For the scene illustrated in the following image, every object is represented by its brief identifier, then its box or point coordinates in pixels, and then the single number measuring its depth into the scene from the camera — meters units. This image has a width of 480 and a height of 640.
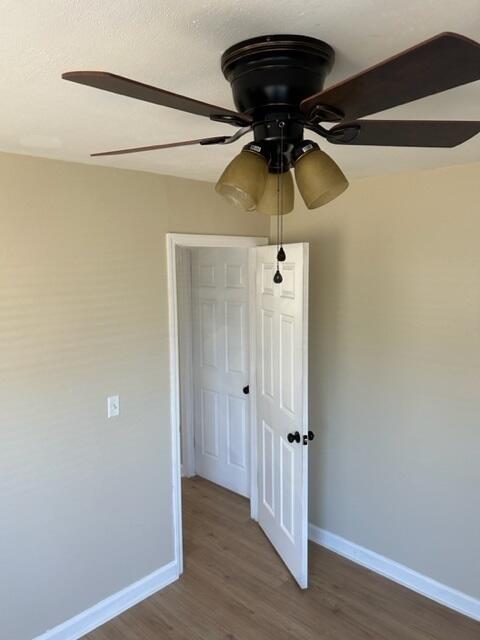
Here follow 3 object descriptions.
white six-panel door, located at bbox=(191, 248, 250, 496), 3.74
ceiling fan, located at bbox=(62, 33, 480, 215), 0.92
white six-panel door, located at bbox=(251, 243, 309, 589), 2.72
